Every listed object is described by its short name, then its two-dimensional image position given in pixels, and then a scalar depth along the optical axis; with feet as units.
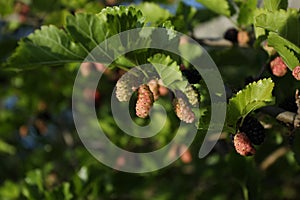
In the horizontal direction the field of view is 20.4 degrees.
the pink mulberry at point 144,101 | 1.79
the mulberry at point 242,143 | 1.77
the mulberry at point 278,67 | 1.98
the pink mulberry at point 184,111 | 1.79
